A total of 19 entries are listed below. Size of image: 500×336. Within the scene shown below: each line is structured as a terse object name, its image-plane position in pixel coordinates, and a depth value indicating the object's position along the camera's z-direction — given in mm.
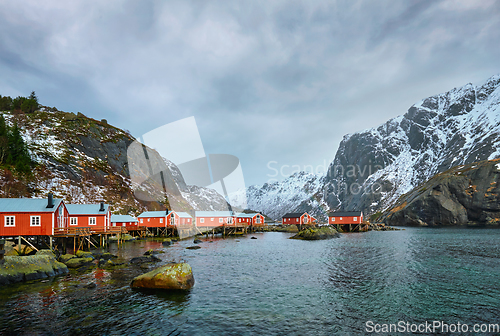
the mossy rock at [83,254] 39381
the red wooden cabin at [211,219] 102125
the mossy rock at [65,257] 35981
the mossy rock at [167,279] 24000
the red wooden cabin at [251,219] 120119
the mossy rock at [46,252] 35994
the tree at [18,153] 88812
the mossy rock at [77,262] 34281
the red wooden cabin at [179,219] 94300
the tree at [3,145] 88256
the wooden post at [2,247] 35225
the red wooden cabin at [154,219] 92706
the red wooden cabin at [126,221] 82625
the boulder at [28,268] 25547
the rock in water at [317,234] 78275
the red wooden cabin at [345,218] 121188
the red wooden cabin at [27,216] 40062
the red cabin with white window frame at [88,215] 59094
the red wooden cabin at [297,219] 141988
